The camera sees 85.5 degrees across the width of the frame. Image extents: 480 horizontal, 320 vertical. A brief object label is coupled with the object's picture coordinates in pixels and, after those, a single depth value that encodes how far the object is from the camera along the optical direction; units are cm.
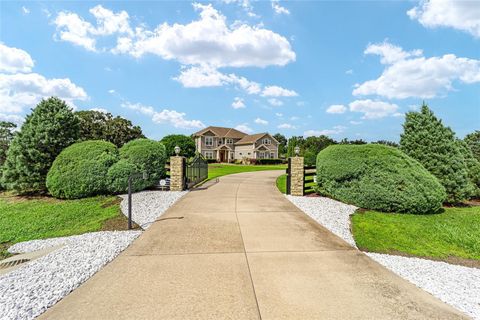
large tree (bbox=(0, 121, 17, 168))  1742
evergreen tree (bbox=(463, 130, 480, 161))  1876
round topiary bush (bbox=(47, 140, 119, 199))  1087
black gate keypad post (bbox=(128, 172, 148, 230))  663
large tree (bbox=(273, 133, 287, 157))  9738
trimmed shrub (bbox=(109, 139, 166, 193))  1120
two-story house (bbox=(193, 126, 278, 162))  5044
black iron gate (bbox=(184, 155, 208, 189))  1289
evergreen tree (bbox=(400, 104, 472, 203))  1080
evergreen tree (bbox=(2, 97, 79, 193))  1202
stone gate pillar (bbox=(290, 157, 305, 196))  1162
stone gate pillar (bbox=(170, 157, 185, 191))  1208
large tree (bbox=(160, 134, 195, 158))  4165
